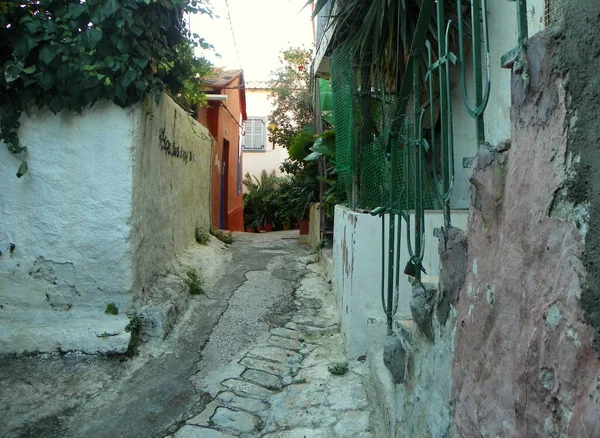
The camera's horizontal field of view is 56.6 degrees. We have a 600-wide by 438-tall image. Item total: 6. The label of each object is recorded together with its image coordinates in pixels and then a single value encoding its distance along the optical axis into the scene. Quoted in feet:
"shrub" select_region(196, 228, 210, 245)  25.14
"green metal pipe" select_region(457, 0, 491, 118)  5.22
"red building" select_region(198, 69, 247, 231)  35.17
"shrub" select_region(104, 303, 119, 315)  14.51
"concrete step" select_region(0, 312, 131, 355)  13.66
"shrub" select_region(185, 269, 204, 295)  18.69
